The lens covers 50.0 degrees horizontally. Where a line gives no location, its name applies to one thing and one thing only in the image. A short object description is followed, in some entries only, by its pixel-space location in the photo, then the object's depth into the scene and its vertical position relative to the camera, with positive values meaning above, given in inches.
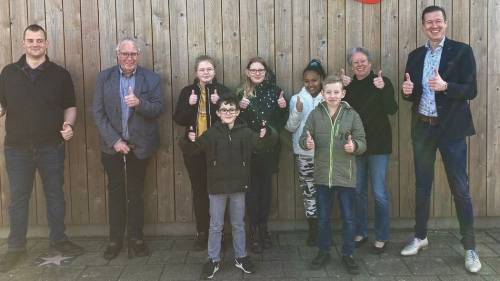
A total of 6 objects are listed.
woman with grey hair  180.4 -0.9
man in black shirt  179.6 -1.1
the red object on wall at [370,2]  199.9 +43.8
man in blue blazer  168.1 +4.2
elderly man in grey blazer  182.4 -4.3
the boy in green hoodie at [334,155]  166.4 -11.0
